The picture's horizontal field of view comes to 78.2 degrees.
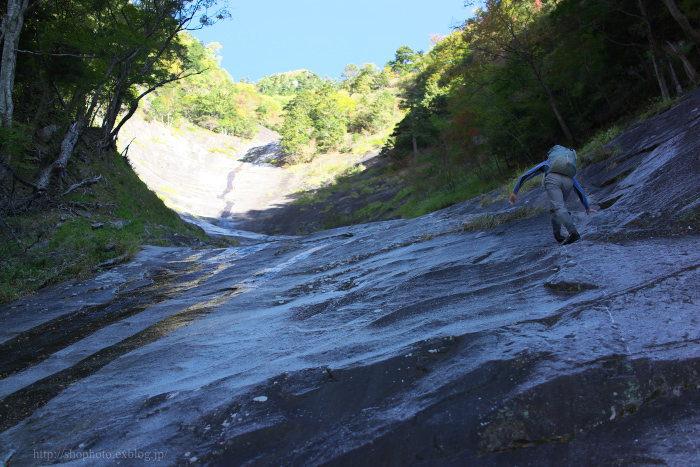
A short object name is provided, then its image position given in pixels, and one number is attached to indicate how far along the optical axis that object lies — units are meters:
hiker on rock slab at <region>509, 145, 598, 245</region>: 6.04
